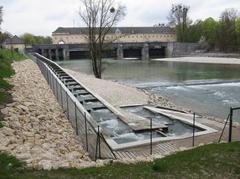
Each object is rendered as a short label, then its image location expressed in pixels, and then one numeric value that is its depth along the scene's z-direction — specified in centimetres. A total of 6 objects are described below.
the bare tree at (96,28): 2363
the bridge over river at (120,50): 5869
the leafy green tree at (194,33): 6500
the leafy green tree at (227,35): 5424
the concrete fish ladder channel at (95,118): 634
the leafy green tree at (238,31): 5252
